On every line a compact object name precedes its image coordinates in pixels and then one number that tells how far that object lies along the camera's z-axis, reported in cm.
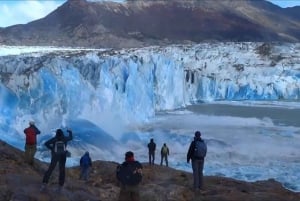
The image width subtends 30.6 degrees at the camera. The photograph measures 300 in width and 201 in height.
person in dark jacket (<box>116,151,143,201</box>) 708
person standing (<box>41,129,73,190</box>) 832
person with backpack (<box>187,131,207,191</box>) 908
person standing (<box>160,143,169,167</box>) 1654
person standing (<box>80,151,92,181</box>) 1192
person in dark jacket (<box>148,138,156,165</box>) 1605
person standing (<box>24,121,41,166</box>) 956
